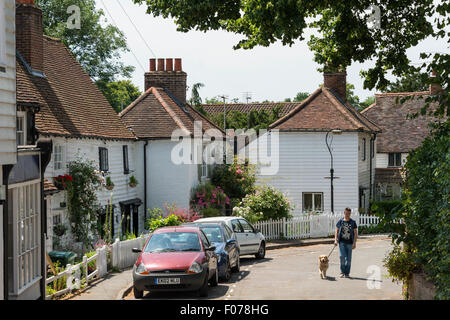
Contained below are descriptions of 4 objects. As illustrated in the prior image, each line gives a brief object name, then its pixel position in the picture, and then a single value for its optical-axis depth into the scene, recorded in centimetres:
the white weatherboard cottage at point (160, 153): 3184
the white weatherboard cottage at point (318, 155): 3875
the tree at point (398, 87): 7771
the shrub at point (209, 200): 3133
